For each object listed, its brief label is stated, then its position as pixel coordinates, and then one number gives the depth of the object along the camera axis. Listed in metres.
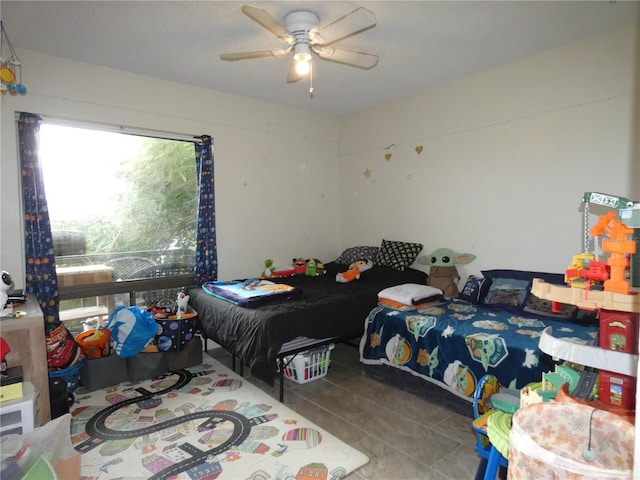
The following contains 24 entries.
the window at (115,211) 3.13
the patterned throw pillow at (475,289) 3.23
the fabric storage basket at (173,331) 3.12
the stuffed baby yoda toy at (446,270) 3.54
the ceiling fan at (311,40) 2.30
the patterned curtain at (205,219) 3.72
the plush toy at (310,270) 4.09
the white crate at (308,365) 2.96
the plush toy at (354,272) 3.67
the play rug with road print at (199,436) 1.98
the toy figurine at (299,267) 4.19
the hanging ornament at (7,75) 2.25
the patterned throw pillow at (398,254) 3.93
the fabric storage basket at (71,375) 2.61
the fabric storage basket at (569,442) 0.87
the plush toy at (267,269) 4.03
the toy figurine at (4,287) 2.08
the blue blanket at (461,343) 2.26
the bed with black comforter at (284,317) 2.58
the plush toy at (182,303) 3.40
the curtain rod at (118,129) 3.02
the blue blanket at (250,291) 2.94
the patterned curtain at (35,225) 2.83
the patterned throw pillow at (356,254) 4.34
